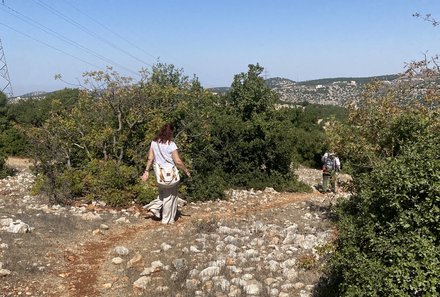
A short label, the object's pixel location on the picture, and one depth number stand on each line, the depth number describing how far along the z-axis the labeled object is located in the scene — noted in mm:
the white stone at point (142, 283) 6028
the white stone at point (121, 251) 7430
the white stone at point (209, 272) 6176
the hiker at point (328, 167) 15934
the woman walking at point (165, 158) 9203
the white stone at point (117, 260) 7059
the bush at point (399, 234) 3773
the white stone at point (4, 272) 6036
